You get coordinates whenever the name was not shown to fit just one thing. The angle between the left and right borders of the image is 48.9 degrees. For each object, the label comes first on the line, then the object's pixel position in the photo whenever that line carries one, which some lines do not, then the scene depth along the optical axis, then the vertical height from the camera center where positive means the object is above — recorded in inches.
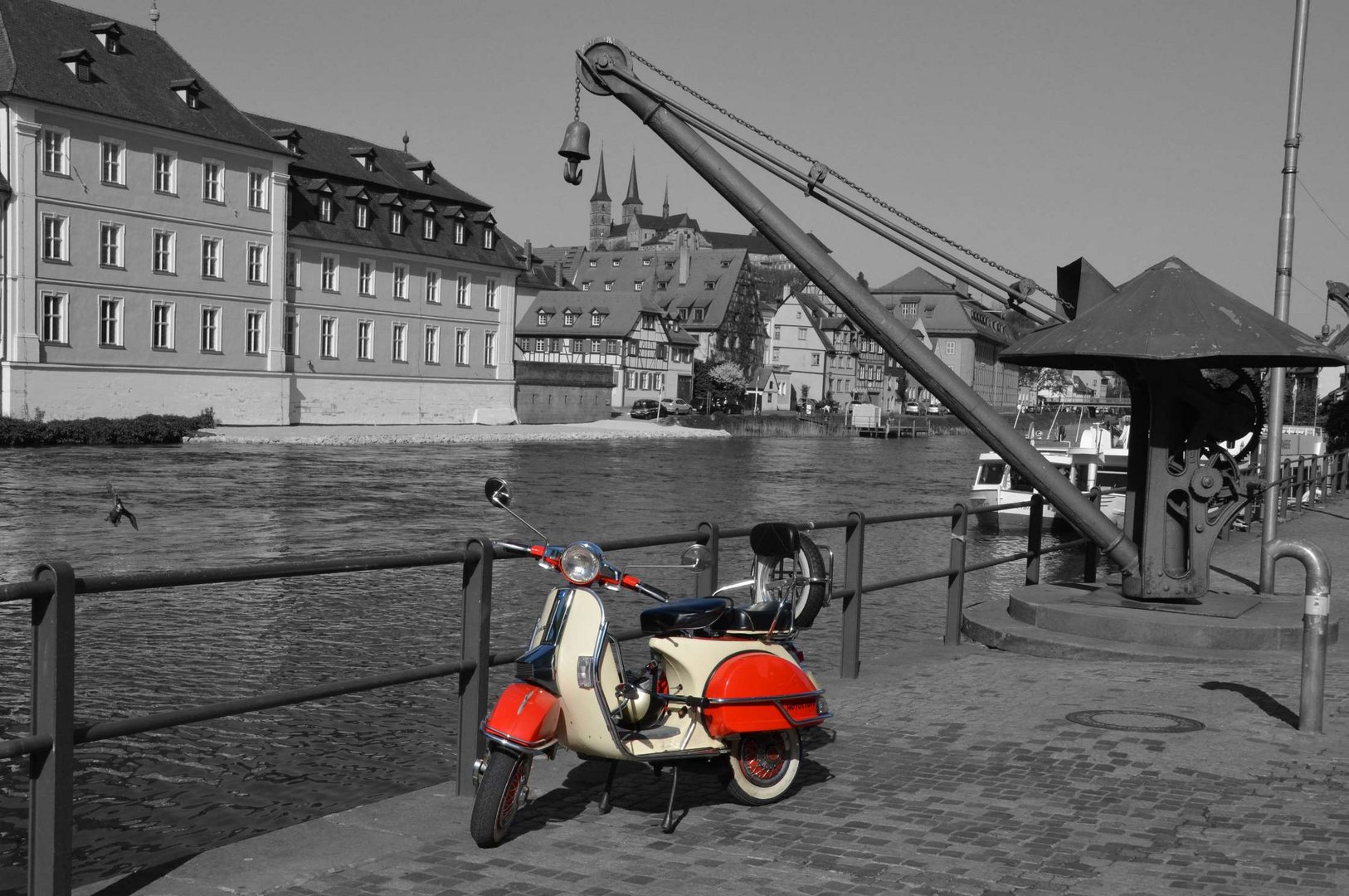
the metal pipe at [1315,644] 315.6 -47.9
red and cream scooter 224.1 -46.1
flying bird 1062.4 -94.4
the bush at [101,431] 2012.8 -69.2
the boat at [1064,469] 1346.0 -64.1
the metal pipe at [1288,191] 580.4 +89.6
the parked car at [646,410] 4003.4 -27.1
